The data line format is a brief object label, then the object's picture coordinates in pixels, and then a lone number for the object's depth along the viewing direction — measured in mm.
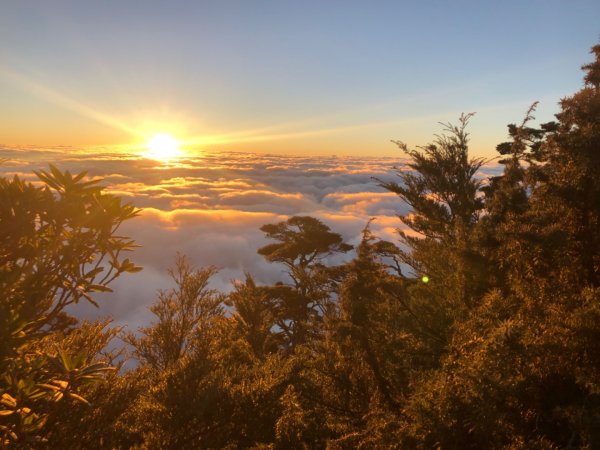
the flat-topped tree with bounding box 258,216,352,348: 23547
